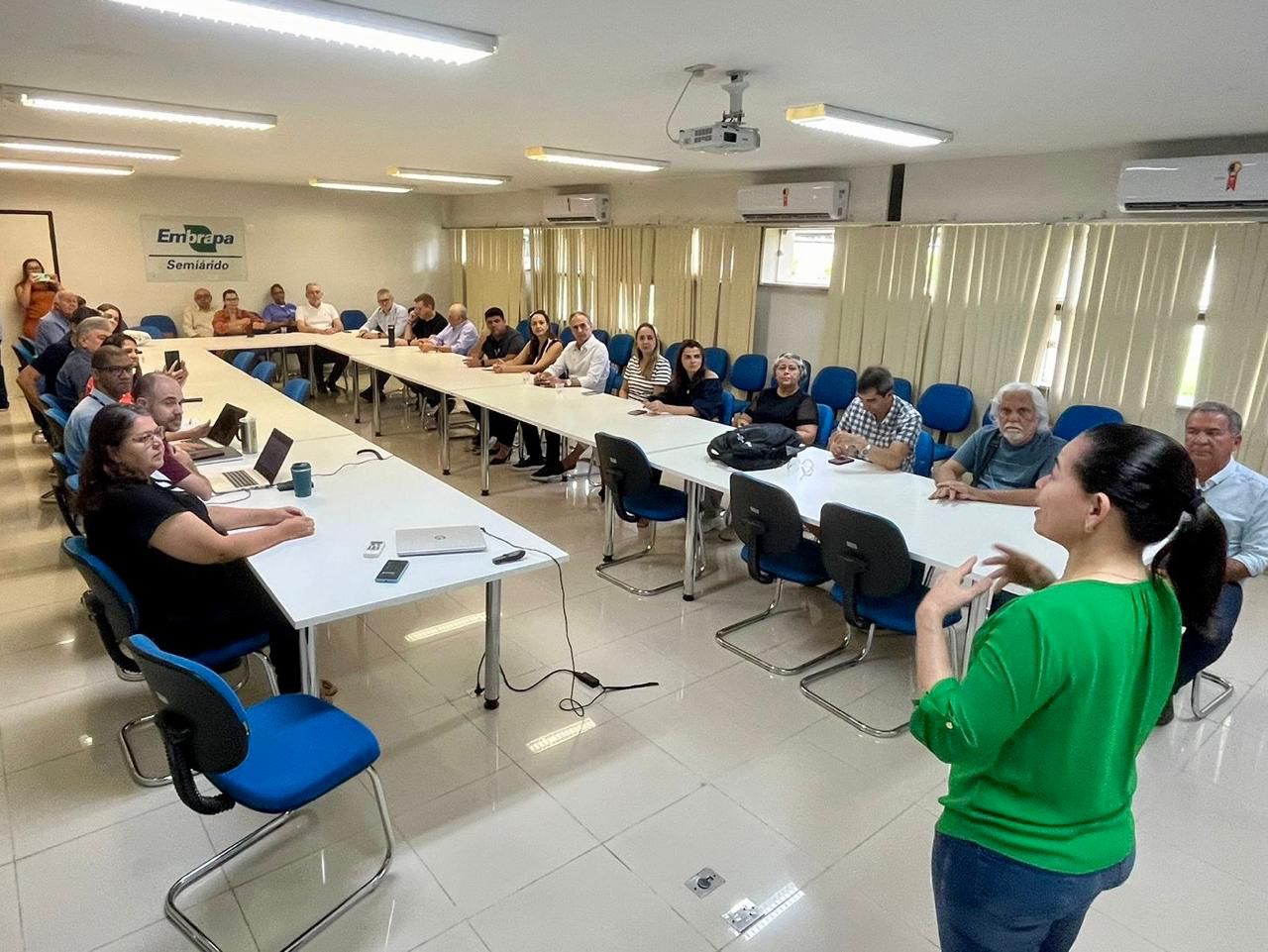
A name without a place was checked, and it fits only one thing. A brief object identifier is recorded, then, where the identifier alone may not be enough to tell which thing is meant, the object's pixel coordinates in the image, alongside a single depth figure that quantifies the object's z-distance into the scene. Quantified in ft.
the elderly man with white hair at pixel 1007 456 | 10.86
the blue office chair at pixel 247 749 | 5.63
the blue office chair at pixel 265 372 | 20.41
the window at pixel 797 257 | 22.50
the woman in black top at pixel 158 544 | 7.36
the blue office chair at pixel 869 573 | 8.97
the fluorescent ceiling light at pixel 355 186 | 28.00
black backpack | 12.38
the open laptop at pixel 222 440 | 12.53
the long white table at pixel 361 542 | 7.61
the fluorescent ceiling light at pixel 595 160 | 16.61
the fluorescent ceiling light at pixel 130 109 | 12.58
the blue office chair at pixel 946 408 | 18.37
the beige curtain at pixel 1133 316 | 15.40
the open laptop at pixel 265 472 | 11.10
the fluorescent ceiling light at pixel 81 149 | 18.54
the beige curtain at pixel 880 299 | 19.62
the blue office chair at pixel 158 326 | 29.60
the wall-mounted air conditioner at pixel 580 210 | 28.09
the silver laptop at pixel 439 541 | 8.70
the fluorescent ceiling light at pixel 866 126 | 11.63
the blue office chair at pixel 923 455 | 13.19
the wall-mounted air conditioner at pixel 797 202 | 20.43
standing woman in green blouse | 3.39
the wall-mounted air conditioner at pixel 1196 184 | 13.61
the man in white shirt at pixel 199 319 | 30.14
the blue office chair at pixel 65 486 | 11.08
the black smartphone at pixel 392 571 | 7.97
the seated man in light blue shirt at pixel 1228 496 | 9.11
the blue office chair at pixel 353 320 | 33.71
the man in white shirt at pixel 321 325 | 30.50
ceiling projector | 11.54
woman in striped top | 18.22
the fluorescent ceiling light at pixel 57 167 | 23.89
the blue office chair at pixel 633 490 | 12.84
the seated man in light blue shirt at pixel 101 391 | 11.53
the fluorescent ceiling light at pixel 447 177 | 22.99
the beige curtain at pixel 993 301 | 17.34
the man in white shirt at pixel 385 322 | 28.53
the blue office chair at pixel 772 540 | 10.43
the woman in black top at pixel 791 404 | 15.26
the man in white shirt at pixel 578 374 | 19.62
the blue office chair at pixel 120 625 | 7.21
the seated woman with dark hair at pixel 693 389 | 17.26
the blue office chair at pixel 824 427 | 15.29
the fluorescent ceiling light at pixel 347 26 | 7.60
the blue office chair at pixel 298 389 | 17.38
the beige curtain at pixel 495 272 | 33.24
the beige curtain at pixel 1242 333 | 14.47
